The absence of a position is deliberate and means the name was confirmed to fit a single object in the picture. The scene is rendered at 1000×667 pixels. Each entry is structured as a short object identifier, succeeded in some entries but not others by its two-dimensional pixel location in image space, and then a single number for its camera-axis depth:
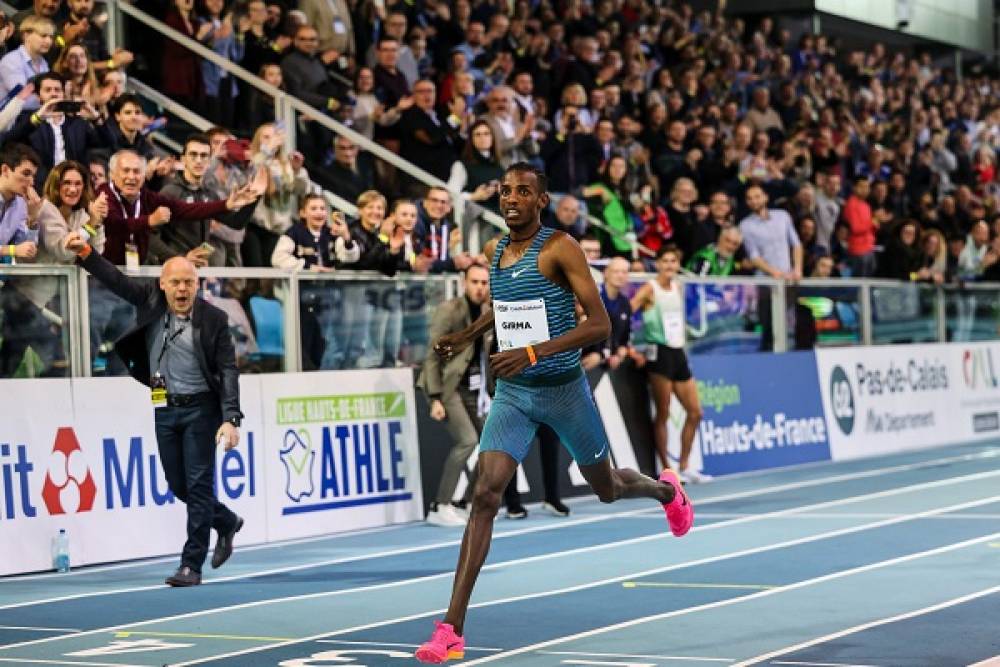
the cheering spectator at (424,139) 20.84
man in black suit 12.41
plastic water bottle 13.48
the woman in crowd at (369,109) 20.77
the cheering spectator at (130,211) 14.42
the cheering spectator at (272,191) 16.72
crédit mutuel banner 13.45
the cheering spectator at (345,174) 19.16
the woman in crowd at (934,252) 25.67
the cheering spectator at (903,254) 25.52
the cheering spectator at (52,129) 15.21
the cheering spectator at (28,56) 16.08
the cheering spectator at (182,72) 19.34
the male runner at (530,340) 9.16
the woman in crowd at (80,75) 16.23
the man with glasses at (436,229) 17.80
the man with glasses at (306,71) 20.36
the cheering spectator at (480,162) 20.67
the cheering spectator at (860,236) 26.18
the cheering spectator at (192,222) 15.08
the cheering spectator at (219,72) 19.53
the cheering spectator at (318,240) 16.12
